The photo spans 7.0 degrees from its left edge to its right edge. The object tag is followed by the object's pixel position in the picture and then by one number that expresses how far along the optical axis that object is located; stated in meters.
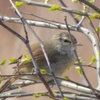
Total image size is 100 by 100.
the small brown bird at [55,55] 6.09
